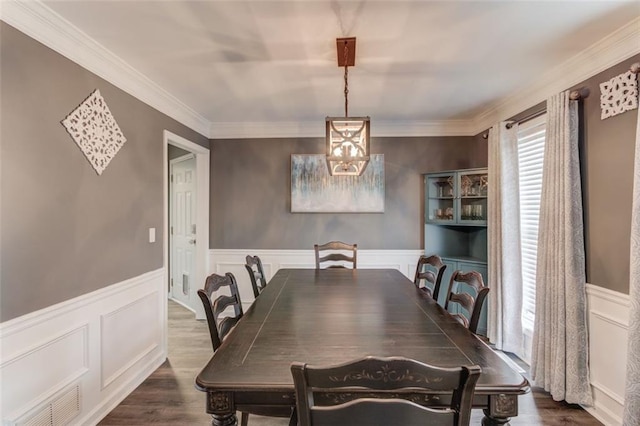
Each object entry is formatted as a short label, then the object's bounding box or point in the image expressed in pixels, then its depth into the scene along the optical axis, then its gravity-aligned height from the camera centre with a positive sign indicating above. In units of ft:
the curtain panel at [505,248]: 9.86 -1.01
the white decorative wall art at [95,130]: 6.44 +1.99
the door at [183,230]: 14.26 -0.58
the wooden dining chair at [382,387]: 2.70 -1.53
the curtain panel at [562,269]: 7.19 -1.27
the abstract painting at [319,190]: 13.14 +1.21
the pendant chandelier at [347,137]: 6.47 +1.75
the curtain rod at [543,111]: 7.38 +3.03
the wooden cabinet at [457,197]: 11.76 +0.83
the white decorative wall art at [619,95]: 6.17 +2.62
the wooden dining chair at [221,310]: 4.18 -1.68
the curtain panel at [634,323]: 5.51 -1.92
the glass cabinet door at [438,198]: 12.67 +0.84
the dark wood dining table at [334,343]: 3.64 -1.91
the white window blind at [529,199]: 9.07 +0.57
